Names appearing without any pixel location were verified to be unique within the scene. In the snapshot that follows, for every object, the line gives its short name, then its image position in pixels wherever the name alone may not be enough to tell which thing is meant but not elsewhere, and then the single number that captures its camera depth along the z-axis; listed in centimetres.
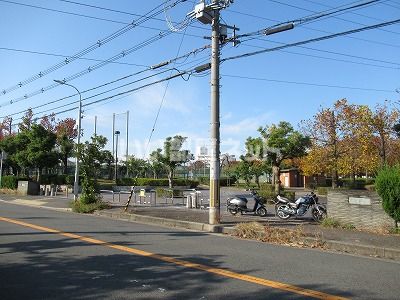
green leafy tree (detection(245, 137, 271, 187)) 4150
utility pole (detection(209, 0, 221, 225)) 1561
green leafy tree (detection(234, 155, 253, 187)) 5231
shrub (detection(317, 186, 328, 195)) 4159
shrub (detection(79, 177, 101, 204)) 2206
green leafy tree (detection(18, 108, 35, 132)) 4967
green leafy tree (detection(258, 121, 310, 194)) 3625
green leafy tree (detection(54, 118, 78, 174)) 4809
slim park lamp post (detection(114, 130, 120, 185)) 5616
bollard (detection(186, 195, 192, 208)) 2294
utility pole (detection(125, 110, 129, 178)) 5697
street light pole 2630
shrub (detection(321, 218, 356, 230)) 1430
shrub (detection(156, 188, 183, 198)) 3029
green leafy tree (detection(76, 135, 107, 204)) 2209
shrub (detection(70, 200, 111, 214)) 2112
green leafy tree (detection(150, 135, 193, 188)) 5346
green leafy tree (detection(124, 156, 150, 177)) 7212
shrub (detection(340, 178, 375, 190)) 4486
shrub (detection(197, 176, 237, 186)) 6631
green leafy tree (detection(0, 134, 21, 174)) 4114
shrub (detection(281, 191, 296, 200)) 2766
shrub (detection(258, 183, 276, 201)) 2669
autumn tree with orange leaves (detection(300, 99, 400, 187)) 3816
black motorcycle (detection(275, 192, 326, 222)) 1764
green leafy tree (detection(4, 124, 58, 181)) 3772
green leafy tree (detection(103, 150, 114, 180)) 6438
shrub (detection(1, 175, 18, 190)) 3733
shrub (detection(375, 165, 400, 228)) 1233
